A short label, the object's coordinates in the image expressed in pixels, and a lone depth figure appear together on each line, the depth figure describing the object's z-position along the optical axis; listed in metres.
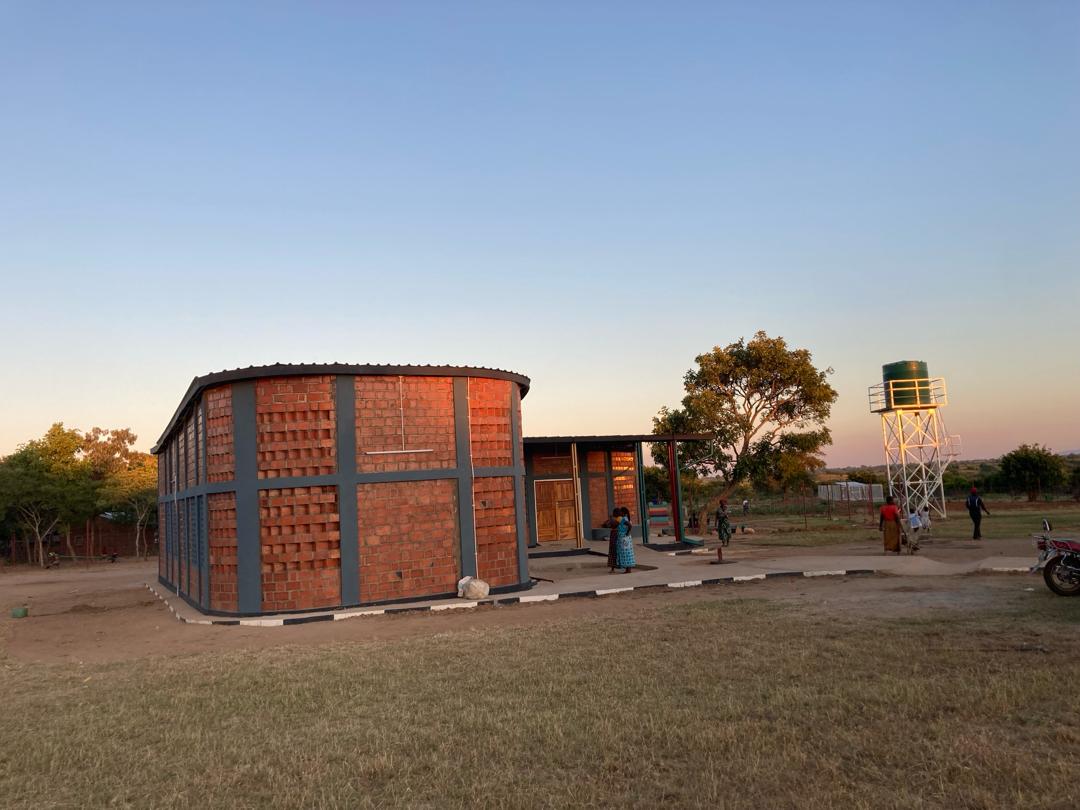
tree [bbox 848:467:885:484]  58.99
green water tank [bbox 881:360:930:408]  36.12
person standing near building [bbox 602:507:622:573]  20.50
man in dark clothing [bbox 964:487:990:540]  24.09
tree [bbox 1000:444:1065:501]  48.09
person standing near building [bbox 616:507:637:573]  20.12
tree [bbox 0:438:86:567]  34.97
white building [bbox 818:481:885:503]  48.03
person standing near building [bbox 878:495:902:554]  20.75
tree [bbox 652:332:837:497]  37.09
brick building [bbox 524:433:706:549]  28.72
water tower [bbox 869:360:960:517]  35.72
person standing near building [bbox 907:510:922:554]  20.83
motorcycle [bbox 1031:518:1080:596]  12.55
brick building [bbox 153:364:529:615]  15.26
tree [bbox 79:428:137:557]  38.22
